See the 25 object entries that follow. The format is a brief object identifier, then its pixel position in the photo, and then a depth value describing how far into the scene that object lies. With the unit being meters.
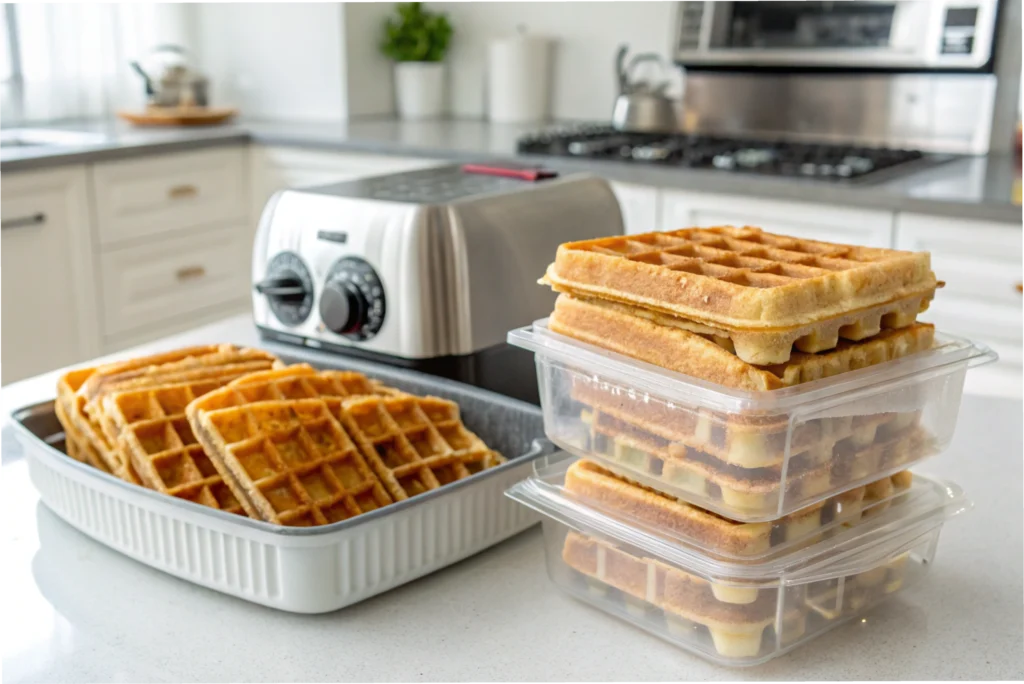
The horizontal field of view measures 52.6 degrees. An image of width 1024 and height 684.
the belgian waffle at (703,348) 0.62
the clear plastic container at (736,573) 0.66
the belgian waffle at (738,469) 0.63
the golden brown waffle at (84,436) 0.82
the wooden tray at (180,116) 3.15
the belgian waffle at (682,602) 0.67
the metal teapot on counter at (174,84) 3.29
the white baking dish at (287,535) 0.70
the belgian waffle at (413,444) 0.85
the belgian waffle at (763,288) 0.61
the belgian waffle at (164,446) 0.79
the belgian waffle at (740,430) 0.61
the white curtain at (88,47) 3.25
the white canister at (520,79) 3.40
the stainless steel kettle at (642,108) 3.08
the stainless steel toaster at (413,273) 1.07
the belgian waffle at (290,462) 0.76
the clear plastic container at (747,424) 0.62
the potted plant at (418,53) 3.57
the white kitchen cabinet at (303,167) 2.88
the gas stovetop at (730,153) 2.28
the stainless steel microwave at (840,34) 2.62
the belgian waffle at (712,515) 0.65
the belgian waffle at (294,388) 0.83
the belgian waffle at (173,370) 0.88
